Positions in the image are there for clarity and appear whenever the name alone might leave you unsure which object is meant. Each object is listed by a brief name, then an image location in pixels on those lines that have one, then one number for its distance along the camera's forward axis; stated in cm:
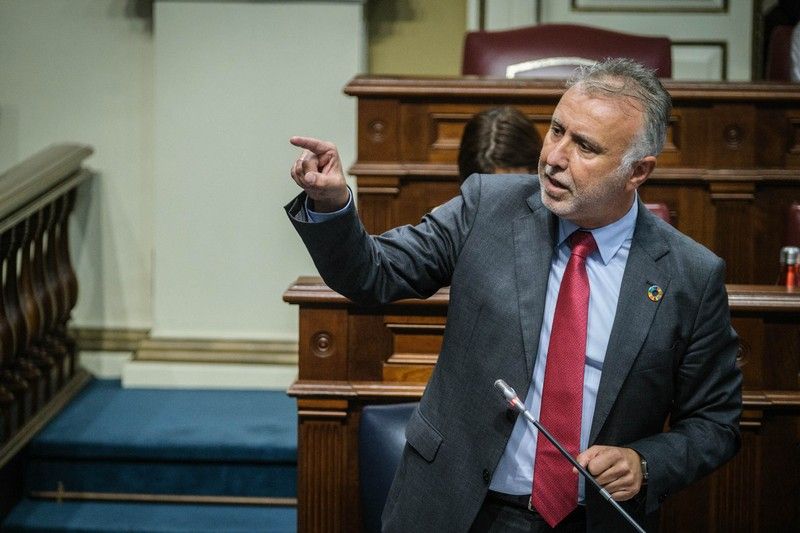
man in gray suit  907
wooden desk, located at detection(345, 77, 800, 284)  1078
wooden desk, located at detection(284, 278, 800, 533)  975
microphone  887
